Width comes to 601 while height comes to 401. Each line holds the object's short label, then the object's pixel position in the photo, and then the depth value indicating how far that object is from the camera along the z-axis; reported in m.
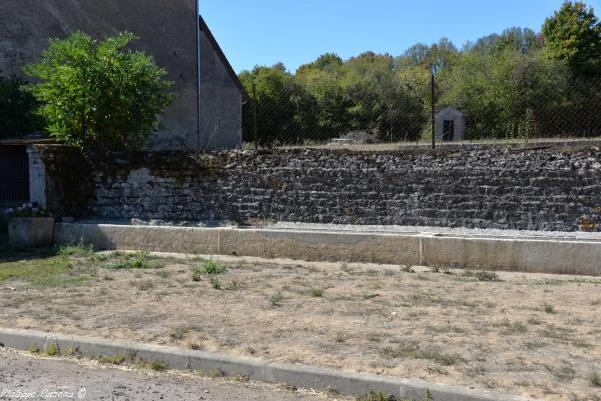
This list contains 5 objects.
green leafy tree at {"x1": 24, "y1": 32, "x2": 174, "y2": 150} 12.94
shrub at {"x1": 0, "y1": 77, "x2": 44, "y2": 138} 14.91
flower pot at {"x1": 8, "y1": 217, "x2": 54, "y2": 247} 11.81
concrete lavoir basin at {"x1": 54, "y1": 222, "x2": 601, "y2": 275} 8.95
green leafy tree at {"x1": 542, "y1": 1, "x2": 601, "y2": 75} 32.06
